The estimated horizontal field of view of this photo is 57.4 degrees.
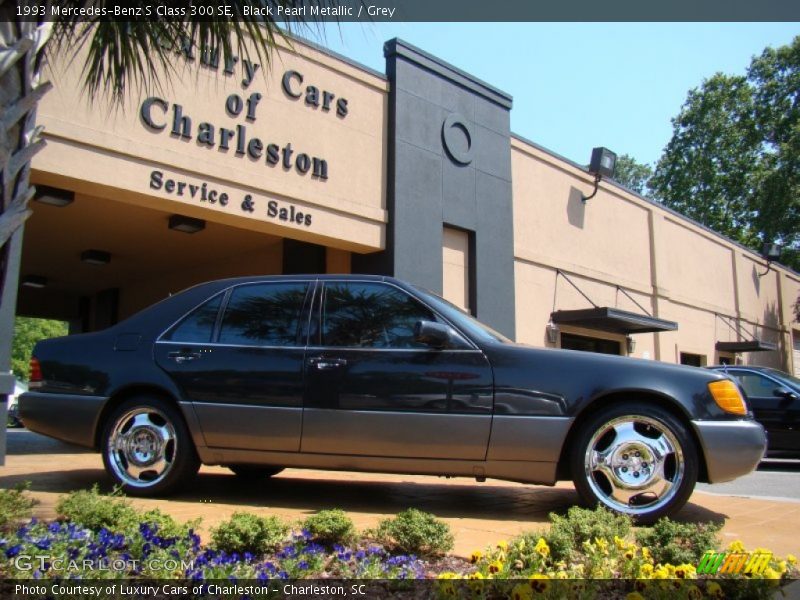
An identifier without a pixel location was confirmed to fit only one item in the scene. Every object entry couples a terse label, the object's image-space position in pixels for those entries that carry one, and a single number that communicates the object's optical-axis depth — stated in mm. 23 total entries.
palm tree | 3518
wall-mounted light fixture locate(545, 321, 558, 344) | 15673
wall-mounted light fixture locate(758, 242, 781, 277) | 25234
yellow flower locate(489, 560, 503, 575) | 2802
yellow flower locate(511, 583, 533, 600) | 2496
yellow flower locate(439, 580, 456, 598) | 2520
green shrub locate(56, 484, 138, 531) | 3547
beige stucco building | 9570
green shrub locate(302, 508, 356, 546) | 3434
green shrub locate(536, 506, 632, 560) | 3238
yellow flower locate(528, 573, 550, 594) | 2609
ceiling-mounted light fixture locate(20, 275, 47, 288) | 17406
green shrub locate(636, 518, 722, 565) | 3156
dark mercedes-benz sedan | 4578
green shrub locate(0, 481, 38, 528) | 3545
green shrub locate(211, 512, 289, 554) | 3215
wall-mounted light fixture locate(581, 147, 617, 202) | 17266
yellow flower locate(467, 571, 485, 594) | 2553
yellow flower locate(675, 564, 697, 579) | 2785
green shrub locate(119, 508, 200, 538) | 3262
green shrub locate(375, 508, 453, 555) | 3383
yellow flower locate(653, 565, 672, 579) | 2771
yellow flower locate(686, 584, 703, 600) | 2537
